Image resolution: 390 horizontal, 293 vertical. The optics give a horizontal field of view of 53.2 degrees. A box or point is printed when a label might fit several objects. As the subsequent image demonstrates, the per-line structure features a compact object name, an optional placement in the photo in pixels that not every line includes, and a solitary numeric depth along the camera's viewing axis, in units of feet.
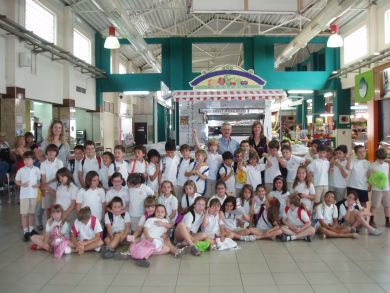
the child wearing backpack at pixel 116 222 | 17.12
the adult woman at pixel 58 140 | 20.02
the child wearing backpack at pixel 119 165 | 19.47
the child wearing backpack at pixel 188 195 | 18.33
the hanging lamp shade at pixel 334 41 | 30.35
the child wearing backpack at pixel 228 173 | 20.13
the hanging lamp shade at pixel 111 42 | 30.53
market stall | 28.66
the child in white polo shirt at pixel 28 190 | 18.66
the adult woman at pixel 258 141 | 21.66
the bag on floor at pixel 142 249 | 15.42
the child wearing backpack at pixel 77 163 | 20.02
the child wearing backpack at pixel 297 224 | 18.02
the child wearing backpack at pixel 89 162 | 19.77
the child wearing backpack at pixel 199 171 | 19.52
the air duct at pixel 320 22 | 29.12
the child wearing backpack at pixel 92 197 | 17.71
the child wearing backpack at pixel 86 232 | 16.49
